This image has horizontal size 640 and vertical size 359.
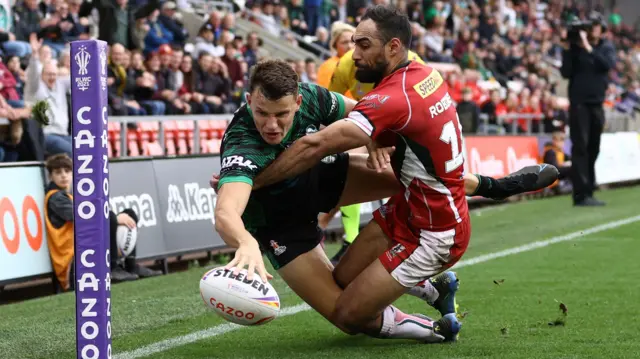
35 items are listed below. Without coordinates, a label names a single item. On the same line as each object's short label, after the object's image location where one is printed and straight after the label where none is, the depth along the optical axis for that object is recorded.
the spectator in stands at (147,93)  14.77
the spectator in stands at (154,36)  16.72
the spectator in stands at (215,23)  18.83
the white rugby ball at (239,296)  5.03
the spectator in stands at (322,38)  23.59
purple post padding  4.66
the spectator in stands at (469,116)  19.83
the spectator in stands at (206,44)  17.97
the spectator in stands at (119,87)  14.09
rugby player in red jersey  5.96
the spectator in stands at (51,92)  12.05
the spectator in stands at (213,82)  16.27
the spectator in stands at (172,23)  17.54
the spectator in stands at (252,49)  19.06
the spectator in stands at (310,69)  18.50
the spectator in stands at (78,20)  15.05
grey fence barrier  10.77
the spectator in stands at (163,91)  15.27
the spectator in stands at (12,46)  13.50
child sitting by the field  9.70
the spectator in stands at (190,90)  15.88
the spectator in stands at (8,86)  12.40
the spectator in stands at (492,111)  22.14
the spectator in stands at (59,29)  14.30
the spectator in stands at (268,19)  22.72
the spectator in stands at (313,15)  24.09
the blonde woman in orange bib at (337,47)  10.36
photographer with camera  16.23
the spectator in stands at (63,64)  12.55
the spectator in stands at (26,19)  14.23
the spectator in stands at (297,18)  23.84
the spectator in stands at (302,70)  18.23
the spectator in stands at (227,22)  18.83
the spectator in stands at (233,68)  17.62
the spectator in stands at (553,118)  22.78
